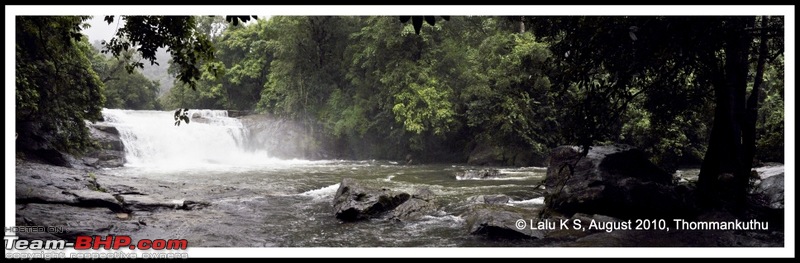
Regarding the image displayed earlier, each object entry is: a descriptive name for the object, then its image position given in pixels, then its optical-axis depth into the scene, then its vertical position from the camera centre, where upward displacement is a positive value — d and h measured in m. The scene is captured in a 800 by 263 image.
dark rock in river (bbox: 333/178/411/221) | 10.23 -1.47
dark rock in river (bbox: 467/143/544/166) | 24.17 -1.29
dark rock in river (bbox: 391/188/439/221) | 10.39 -1.62
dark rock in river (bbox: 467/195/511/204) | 11.96 -1.61
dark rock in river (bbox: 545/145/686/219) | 8.36 -1.00
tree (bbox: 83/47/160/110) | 44.53 +3.80
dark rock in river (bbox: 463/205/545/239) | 8.10 -1.53
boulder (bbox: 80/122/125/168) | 22.09 -0.71
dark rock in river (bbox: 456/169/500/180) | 18.20 -1.58
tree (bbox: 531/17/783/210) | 6.46 +0.98
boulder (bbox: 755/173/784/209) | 7.61 -0.96
